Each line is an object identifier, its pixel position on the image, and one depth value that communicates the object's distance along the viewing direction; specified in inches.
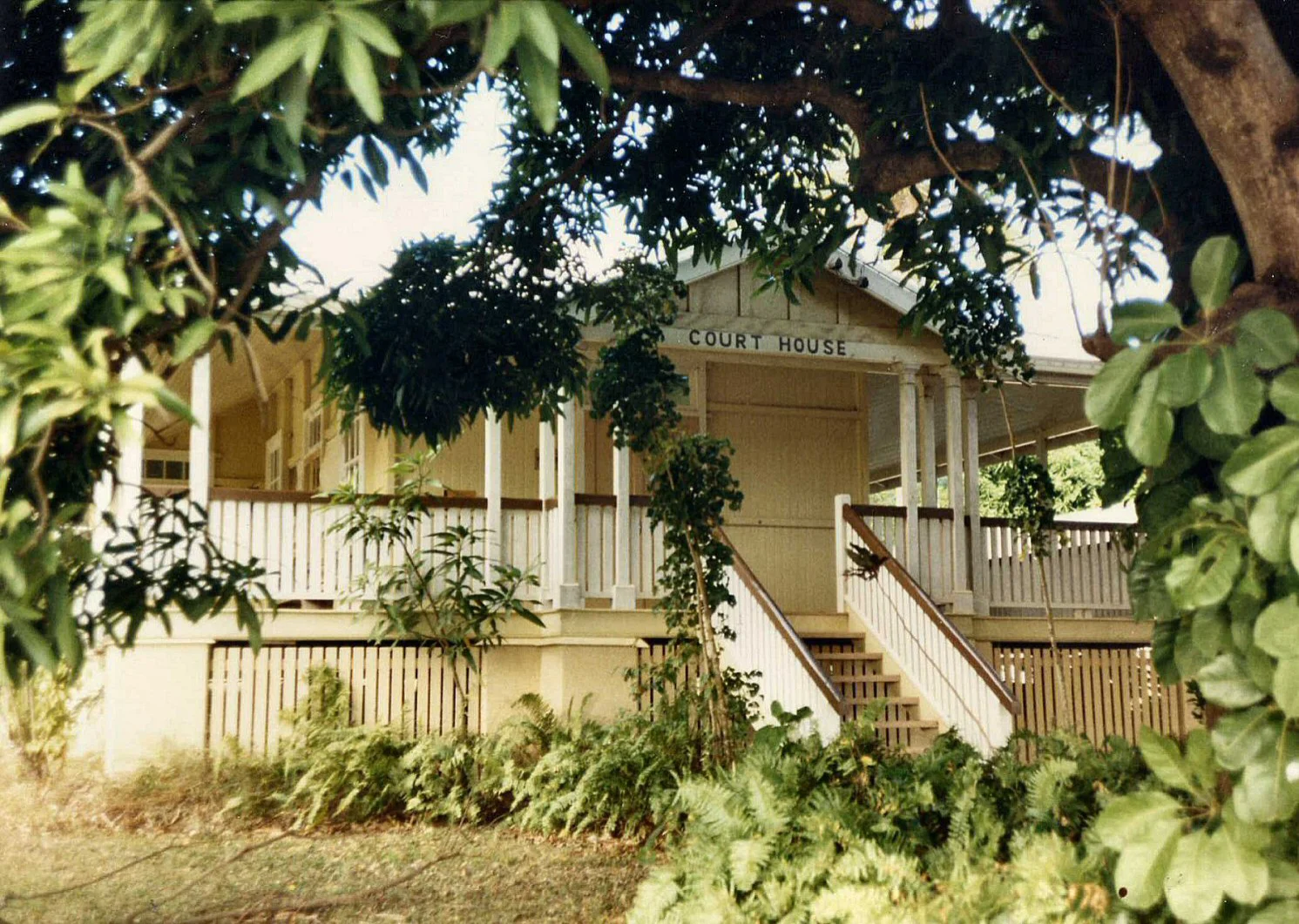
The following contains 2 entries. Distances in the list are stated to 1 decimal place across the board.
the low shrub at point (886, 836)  209.6
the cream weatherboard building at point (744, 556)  458.3
